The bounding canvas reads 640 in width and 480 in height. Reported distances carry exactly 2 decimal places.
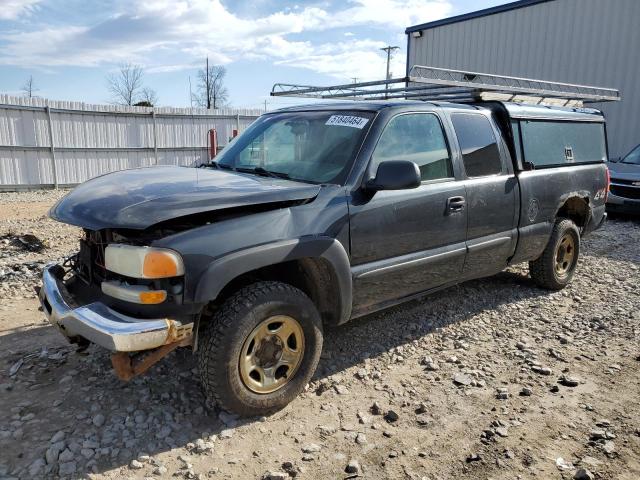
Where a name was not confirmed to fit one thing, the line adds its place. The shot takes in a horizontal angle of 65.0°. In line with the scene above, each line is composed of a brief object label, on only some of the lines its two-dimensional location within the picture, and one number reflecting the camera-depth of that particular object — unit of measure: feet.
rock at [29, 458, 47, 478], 8.23
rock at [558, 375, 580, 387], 11.50
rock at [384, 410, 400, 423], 10.08
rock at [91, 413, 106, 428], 9.59
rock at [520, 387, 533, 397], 11.08
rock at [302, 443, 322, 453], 9.11
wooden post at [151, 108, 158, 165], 51.60
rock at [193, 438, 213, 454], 9.01
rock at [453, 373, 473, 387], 11.54
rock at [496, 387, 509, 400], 10.94
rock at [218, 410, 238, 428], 9.82
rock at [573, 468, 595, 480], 8.39
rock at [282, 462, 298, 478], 8.51
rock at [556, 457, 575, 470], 8.70
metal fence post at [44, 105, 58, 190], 44.83
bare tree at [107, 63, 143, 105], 133.39
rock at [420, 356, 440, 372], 12.22
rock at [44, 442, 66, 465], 8.55
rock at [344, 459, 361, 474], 8.58
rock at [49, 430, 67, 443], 9.04
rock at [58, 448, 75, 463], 8.58
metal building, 42.73
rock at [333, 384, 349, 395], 11.04
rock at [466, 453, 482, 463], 8.89
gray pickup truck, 8.71
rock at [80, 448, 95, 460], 8.71
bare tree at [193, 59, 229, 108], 151.28
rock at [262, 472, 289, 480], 8.36
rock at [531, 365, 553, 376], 12.04
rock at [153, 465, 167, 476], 8.42
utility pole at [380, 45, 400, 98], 147.30
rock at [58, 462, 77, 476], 8.31
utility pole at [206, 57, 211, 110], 150.57
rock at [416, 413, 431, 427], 9.97
